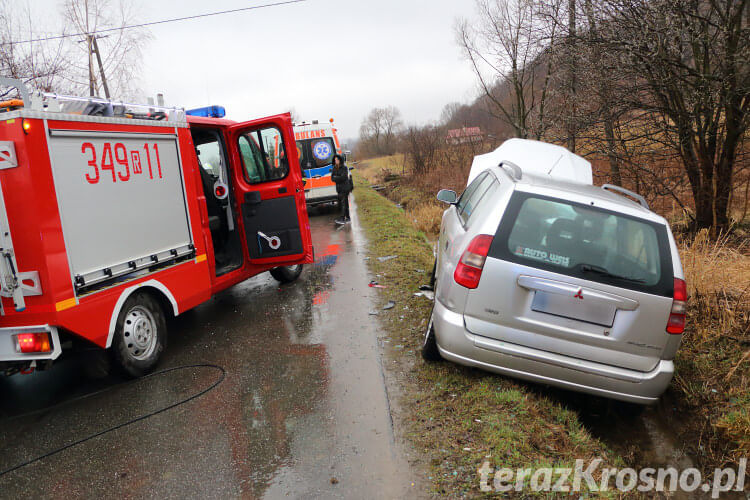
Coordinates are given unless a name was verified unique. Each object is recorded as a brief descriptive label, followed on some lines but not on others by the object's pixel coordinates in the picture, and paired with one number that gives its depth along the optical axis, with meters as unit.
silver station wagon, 3.45
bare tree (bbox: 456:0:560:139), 12.72
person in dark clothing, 13.46
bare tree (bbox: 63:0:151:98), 17.69
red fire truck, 3.64
